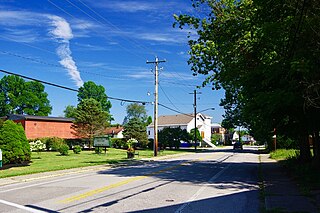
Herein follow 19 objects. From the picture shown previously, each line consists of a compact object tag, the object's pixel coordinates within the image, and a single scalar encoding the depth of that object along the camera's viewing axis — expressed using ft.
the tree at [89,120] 168.35
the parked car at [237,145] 218.59
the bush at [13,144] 67.46
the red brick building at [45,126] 167.73
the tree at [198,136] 264.17
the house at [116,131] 299.34
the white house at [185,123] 288.43
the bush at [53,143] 143.23
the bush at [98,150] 127.33
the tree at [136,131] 196.95
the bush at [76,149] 126.11
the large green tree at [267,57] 37.93
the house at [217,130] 426.51
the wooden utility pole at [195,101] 198.49
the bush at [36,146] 104.53
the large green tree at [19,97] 269.77
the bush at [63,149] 114.62
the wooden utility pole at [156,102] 119.42
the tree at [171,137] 212.13
